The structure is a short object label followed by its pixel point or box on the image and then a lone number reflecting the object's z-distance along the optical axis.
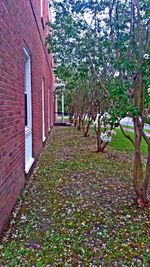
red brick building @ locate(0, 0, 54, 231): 2.17
